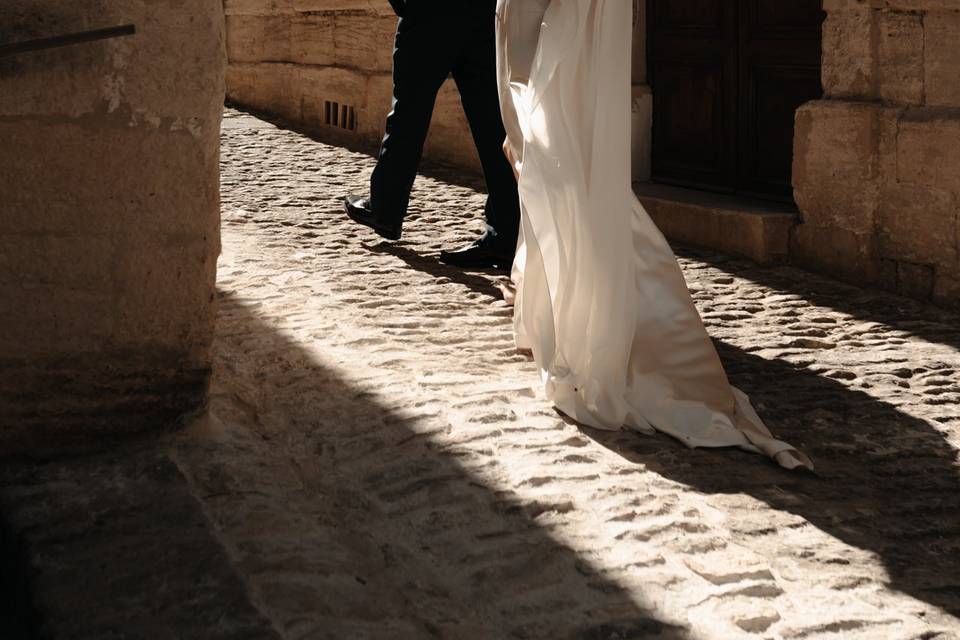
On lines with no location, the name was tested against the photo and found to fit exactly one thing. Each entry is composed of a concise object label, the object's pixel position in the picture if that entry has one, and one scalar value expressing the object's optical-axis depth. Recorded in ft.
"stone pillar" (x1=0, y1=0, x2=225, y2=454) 9.45
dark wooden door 20.20
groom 17.63
